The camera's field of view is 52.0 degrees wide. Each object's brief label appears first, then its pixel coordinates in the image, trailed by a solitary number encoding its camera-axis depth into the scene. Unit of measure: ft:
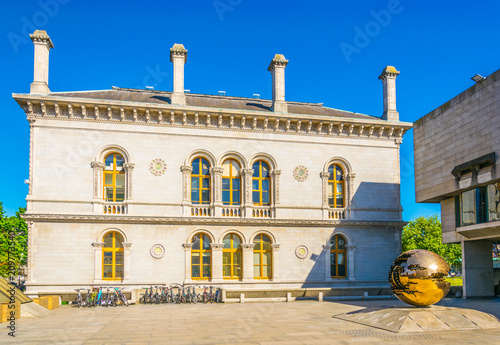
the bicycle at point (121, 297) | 88.33
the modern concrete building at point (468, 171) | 86.79
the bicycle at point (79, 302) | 86.58
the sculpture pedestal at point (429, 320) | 53.83
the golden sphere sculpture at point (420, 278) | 57.26
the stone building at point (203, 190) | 93.86
